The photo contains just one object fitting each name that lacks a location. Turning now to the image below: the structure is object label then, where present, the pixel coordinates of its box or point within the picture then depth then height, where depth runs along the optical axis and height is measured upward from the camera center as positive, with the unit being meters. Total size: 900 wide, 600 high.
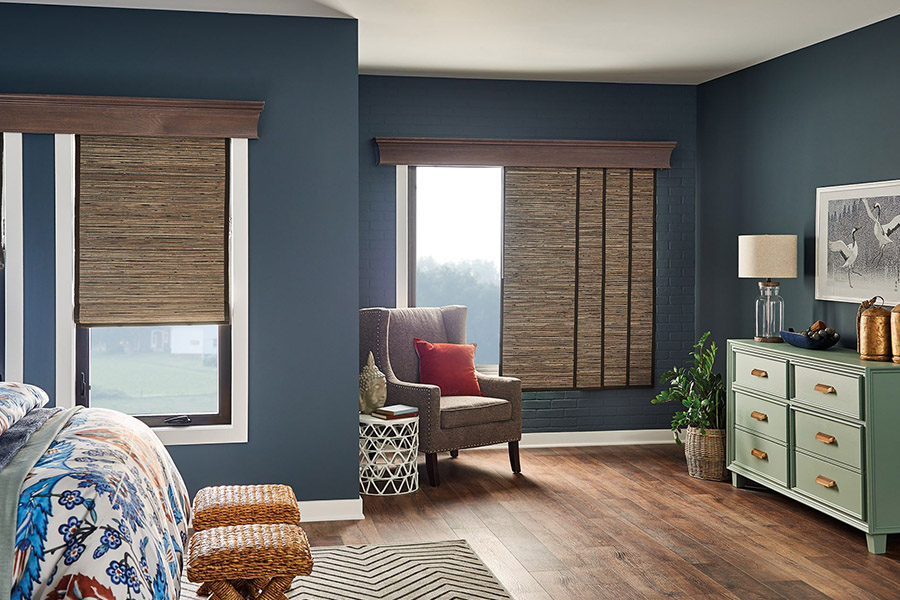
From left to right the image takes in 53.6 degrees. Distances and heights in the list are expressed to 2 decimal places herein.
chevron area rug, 3.57 -1.18
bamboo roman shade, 4.42 +0.33
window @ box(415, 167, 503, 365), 6.41 +0.38
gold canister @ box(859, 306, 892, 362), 4.29 -0.19
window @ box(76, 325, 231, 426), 4.57 -0.39
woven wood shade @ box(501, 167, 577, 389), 6.38 +0.16
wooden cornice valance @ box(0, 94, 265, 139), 4.31 +0.90
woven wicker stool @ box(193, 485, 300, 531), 3.08 -0.74
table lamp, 5.20 +0.17
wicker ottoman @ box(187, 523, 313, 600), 2.72 -0.81
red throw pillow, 5.80 -0.47
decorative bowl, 4.75 -0.24
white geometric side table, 5.19 -0.92
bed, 1.93 -0.51
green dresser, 4.09 -0.68
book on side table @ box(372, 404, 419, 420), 5.22 -0.68
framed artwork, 4.62 +0.30
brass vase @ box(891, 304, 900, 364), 4.18 -0.17
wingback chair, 5.33 -0.59
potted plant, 5.52 -0.79
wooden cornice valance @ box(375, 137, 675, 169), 6.20 +1.03
